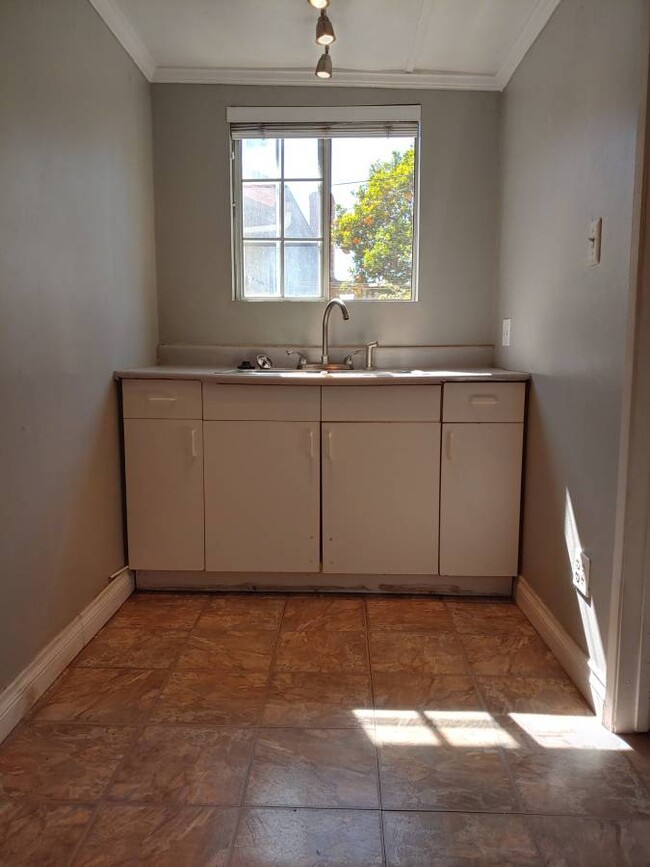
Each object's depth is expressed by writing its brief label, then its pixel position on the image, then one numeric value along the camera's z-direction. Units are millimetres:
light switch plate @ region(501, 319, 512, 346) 2445
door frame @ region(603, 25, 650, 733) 1342
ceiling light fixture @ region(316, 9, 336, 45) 1993
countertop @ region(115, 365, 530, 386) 2162
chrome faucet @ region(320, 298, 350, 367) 2541
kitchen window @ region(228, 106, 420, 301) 2676
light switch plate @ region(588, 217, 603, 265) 1549
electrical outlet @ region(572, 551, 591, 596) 1610
